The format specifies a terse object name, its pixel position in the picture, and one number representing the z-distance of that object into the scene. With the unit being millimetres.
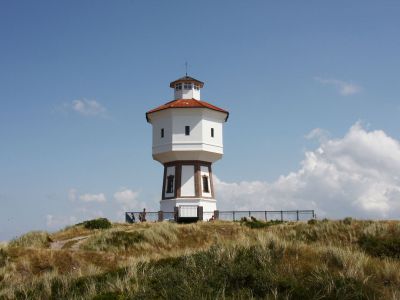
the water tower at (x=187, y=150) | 42844
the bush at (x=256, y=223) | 33153
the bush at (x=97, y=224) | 35406
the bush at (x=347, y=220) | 25983
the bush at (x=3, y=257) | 17741
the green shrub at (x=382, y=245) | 16172
